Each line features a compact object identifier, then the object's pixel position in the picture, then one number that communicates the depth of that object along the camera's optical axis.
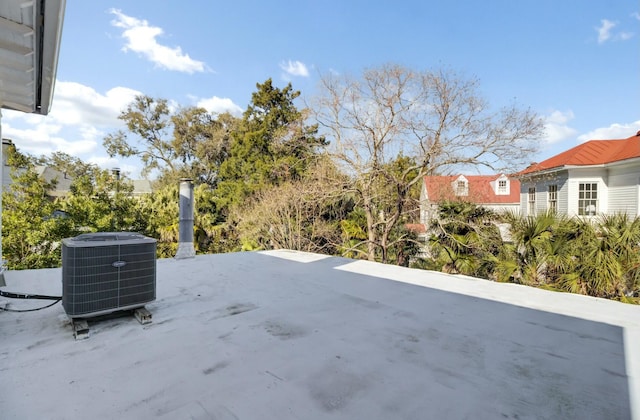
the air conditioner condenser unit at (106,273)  2.15
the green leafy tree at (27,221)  6.21
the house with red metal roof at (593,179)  9.65
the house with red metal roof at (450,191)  9.34
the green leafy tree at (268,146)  12.59
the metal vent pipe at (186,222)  5.31
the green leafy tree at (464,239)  7.59
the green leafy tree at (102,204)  7.25
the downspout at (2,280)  3.39
